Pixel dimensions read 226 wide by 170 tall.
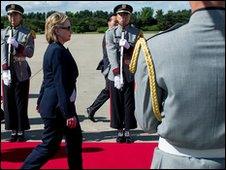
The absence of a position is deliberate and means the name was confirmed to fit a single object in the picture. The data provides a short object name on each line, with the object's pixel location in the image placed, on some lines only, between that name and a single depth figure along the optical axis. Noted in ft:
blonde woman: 8.00
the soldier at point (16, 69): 12.19
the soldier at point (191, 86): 3.69
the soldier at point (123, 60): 12.28
